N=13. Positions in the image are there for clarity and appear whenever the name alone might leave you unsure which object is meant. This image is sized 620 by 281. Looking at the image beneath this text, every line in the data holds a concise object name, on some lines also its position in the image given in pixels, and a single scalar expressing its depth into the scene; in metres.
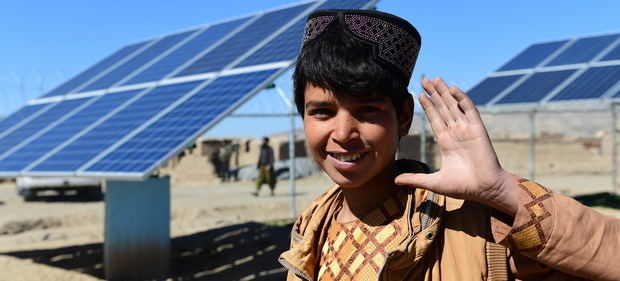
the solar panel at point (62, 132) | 7.44
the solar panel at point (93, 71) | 11.07
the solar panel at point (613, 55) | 13.31
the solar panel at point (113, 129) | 6.64
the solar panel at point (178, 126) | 5.72
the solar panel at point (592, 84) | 11.59
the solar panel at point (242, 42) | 7.95
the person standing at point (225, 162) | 24.12
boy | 1.27
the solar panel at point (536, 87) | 12.88
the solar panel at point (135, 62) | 9.91
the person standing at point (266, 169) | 14.98
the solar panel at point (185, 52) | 8.84
